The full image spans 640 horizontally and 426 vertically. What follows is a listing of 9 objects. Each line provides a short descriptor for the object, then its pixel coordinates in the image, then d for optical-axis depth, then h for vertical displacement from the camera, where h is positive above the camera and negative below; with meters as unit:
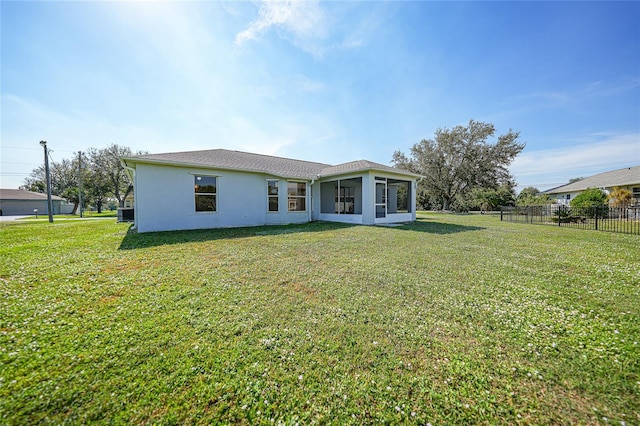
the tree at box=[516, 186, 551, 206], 19.18 +0.19
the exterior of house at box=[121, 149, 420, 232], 8.87 +0.83
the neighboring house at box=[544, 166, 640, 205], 19.49 +1.88
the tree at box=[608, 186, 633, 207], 15.97 +0.36
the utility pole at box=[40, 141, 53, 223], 15.18 +3.28
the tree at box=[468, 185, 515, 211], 26.84 +0.70
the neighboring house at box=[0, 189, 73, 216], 27.20 +0.93
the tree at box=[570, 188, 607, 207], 13.98 +0.22
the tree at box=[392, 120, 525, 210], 27.17 +5.59
